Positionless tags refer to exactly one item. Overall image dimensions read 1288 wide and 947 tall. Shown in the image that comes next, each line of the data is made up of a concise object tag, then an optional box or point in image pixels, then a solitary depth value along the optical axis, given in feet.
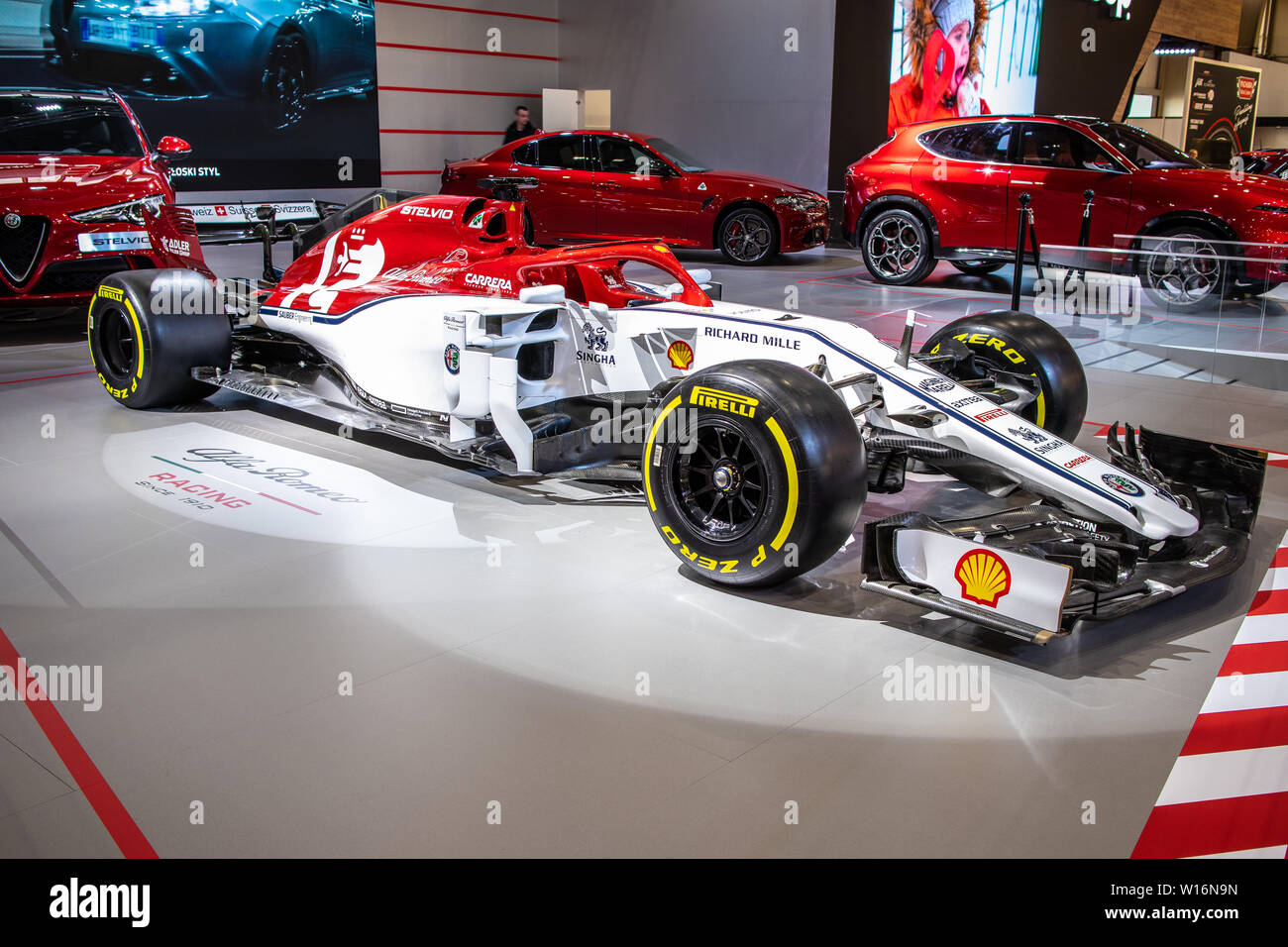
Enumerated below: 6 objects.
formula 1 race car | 12.21
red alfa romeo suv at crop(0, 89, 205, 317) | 26.30
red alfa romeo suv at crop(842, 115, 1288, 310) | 31.71
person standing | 53.36
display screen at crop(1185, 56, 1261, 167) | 64.13
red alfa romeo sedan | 41.52
